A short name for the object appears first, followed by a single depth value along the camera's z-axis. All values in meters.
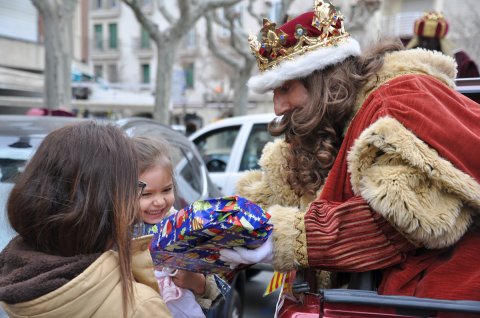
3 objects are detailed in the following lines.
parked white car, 5.91
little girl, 1.94
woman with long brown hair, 1.30
